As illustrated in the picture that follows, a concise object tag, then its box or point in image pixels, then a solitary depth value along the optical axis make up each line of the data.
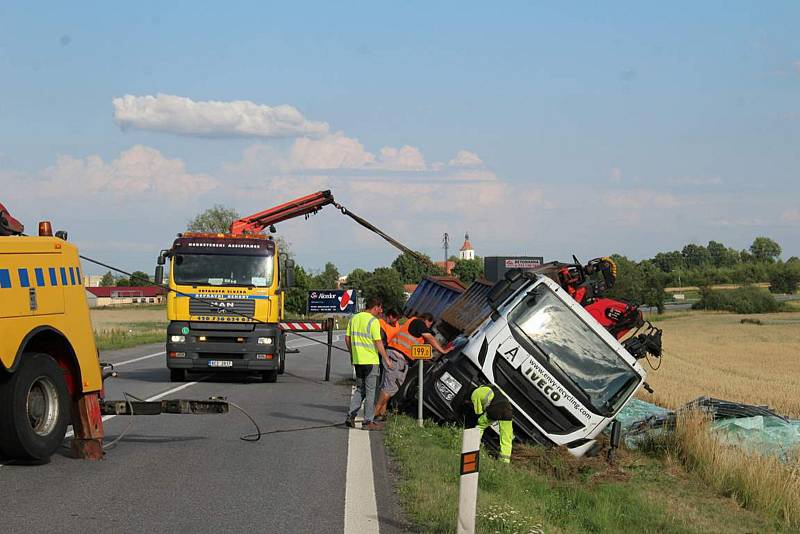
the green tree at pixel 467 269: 146.54
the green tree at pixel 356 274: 149.93
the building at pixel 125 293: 160.79
